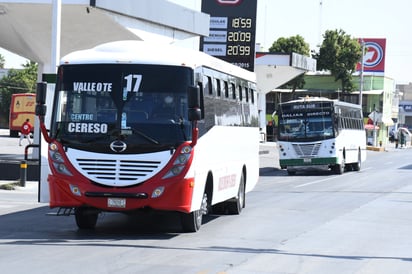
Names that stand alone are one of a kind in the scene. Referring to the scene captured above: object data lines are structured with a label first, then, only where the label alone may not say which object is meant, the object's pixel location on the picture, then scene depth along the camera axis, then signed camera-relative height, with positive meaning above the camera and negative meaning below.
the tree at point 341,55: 95.31 +7.70
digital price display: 44.69 +4.62
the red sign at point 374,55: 113.25 +9.41
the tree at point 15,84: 98.00 +3.46
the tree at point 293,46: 93.75 +8.43
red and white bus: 13.72 -0.24
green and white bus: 37.62 -0.43
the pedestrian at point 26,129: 44.78 -0.81
